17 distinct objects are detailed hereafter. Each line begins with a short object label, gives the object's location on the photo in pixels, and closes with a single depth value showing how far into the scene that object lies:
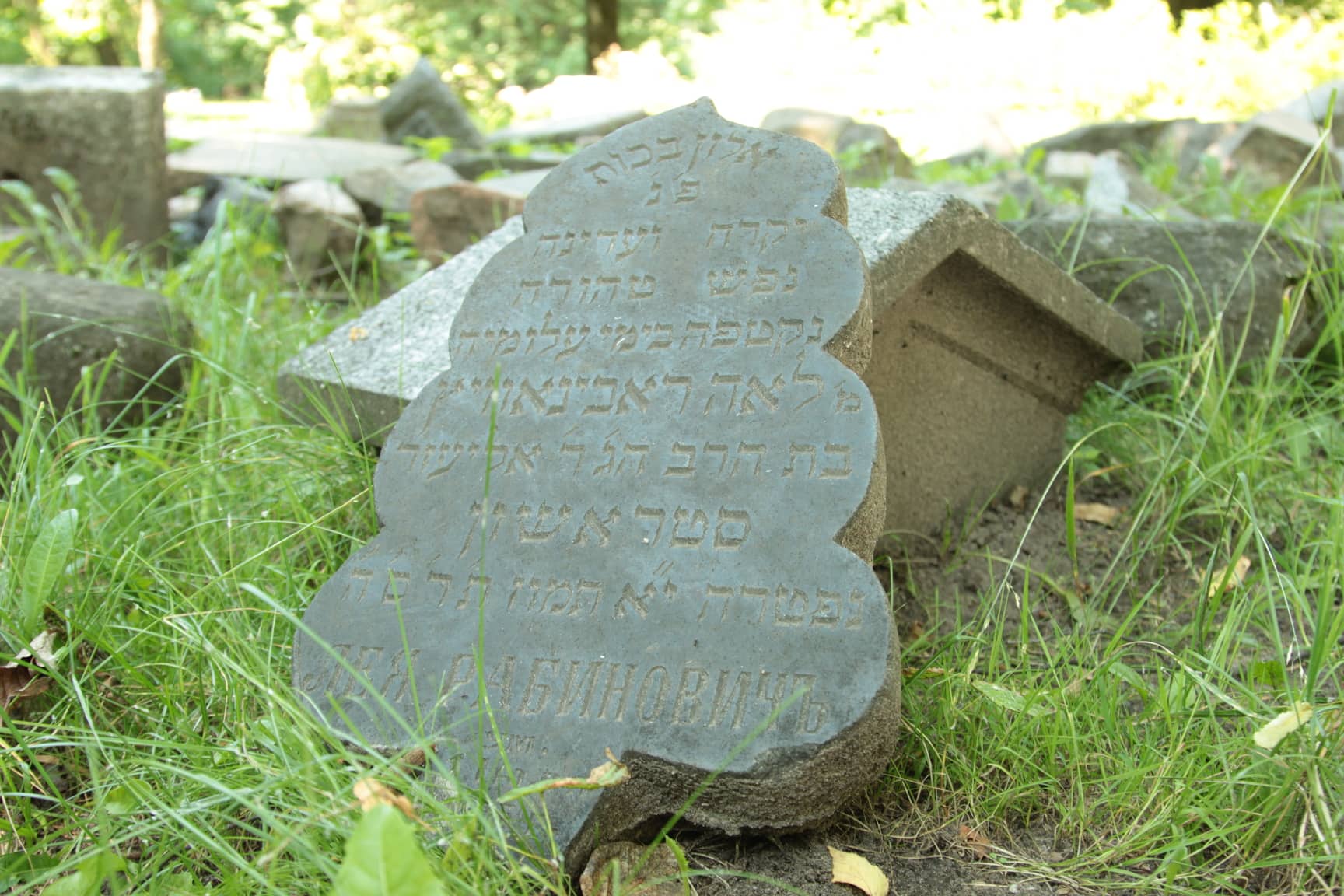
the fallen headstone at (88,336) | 2.79
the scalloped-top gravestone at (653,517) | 1.53
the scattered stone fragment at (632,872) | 1.46
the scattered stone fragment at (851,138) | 5.19
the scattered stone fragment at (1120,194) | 3.59
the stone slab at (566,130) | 7.21
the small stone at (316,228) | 4.43
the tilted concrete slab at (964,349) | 2.17
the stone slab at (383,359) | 2.32
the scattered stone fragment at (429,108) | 7.58
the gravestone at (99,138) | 4.74
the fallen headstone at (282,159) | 5.60
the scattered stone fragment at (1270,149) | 4.96
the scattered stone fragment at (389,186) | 4.92
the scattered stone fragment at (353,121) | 8.32
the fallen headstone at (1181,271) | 2.77
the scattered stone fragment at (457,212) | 4.19
